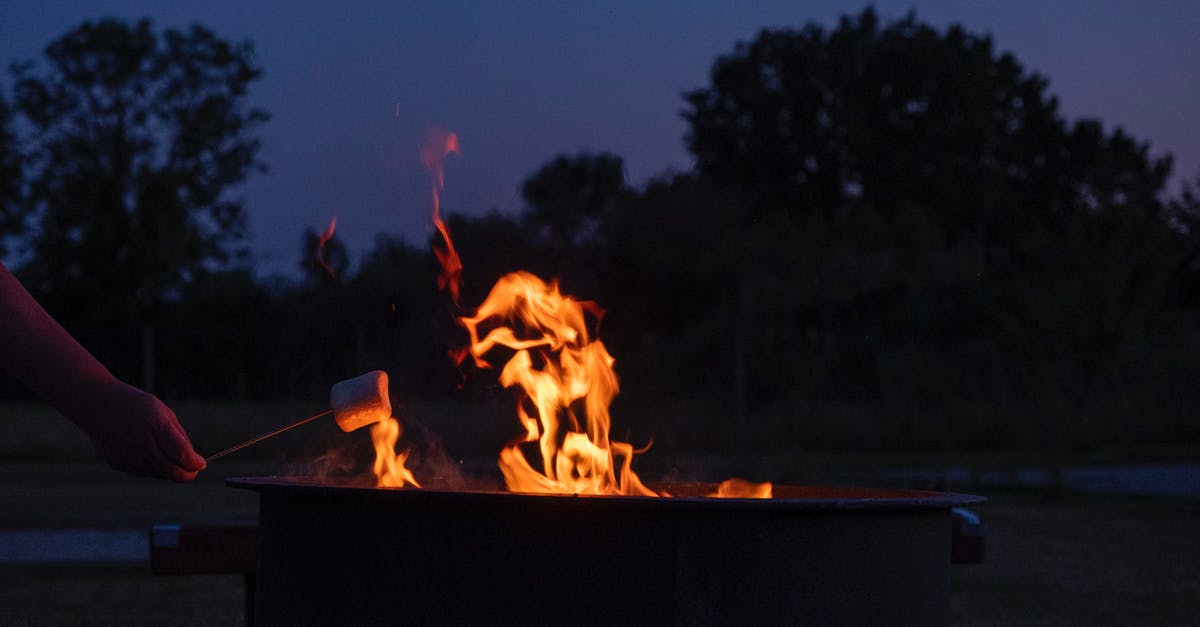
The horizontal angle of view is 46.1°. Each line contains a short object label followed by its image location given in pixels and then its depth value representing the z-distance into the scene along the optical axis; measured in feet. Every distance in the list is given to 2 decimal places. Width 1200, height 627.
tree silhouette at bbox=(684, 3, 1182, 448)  44.37
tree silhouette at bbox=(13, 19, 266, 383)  92.27
